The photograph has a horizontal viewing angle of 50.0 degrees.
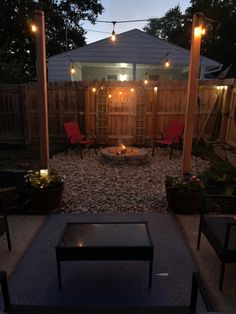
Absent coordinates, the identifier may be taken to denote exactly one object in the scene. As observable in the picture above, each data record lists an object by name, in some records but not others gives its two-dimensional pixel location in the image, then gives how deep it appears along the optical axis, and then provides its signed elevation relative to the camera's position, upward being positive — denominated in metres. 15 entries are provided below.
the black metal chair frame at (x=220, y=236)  2.16 -1.18
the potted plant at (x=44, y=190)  3.62 -1.20
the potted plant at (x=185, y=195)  3.61 -1.22
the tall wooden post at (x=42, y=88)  3.66 +0.26
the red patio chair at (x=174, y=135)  7.05 -0.76
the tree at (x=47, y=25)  15.55 +5.46
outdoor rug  2.11 -1.57
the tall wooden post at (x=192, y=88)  3.70 +0.31
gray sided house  10.45 +2.13
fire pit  6.32 -1.22
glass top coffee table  2.14 -1.19
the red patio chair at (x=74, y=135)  7.15 -0.82
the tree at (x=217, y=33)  20.72 +6.51
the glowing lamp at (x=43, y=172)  3.75 -0.98
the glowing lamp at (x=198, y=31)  3.68 +1.11
